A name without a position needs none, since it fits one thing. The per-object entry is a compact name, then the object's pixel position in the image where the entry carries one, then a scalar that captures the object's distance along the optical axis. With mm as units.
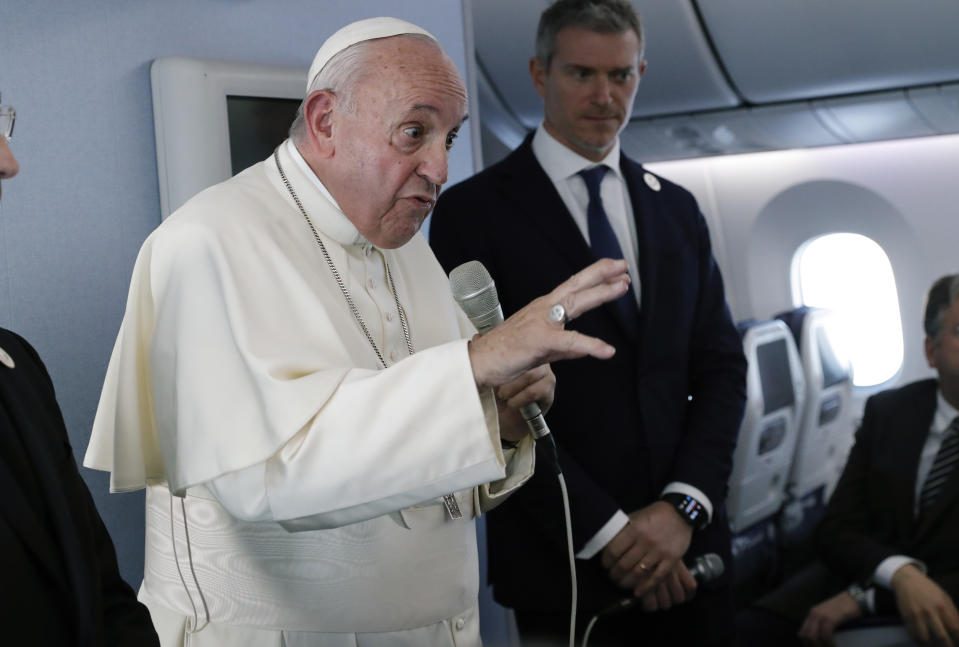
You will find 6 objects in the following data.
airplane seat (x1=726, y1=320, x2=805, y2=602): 4996
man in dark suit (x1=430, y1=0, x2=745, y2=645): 2500
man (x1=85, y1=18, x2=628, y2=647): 1357
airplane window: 6020
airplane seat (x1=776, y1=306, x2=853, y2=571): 5543
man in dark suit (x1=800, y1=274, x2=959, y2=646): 3422
